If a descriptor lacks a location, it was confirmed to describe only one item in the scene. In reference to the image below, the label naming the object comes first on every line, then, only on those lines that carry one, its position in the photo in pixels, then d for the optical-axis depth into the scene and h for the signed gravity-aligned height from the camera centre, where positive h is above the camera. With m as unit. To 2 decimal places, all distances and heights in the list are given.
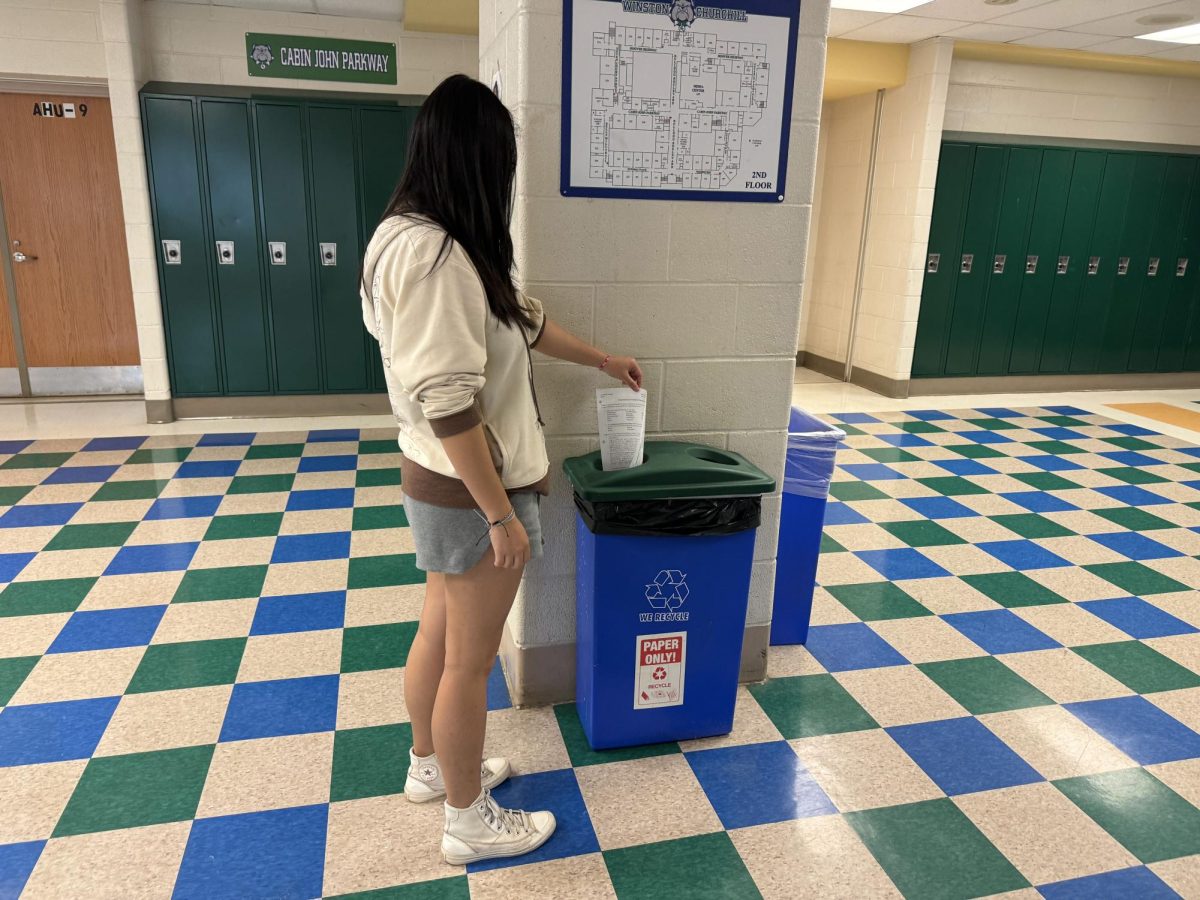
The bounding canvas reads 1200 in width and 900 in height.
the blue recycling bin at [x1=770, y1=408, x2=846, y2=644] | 2.49 -0.86
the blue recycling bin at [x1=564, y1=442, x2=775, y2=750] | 1.95 -0.86
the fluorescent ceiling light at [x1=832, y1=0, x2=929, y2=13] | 5.09 +1.51
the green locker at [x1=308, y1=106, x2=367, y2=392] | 5.24 -0.12
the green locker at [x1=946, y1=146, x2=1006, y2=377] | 6.54 -0.10
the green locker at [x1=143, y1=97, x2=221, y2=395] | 4.99 -0.14
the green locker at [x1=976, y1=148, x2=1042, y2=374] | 6.61 -0.09
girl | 1.38 -0.31
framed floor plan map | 1.96 +0.35
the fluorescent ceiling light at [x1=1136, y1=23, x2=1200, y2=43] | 5.49 +1.51
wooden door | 5.47 -0.09
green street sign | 5.23 +1.09
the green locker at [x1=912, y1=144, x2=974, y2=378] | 6.46 -0.09
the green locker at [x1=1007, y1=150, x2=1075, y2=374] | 6.68 -0.09
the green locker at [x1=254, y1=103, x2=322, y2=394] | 5.16 -0.14
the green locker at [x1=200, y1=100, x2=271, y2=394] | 5.09 -0.14
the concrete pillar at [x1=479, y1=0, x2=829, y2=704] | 2.02 -0.15
